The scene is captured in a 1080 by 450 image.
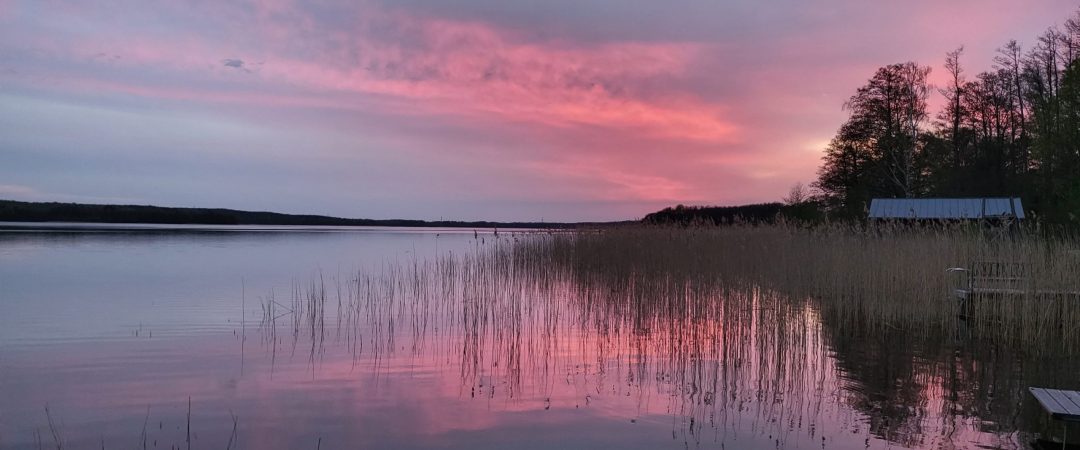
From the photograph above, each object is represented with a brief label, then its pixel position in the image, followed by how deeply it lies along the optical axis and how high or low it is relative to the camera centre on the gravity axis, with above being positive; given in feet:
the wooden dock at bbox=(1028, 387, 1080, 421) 15.30 -4.10
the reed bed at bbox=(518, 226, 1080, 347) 31.40 -2.74
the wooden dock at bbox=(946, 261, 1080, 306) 31.37 -2.80
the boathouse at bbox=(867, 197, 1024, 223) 95.09 +2.79
